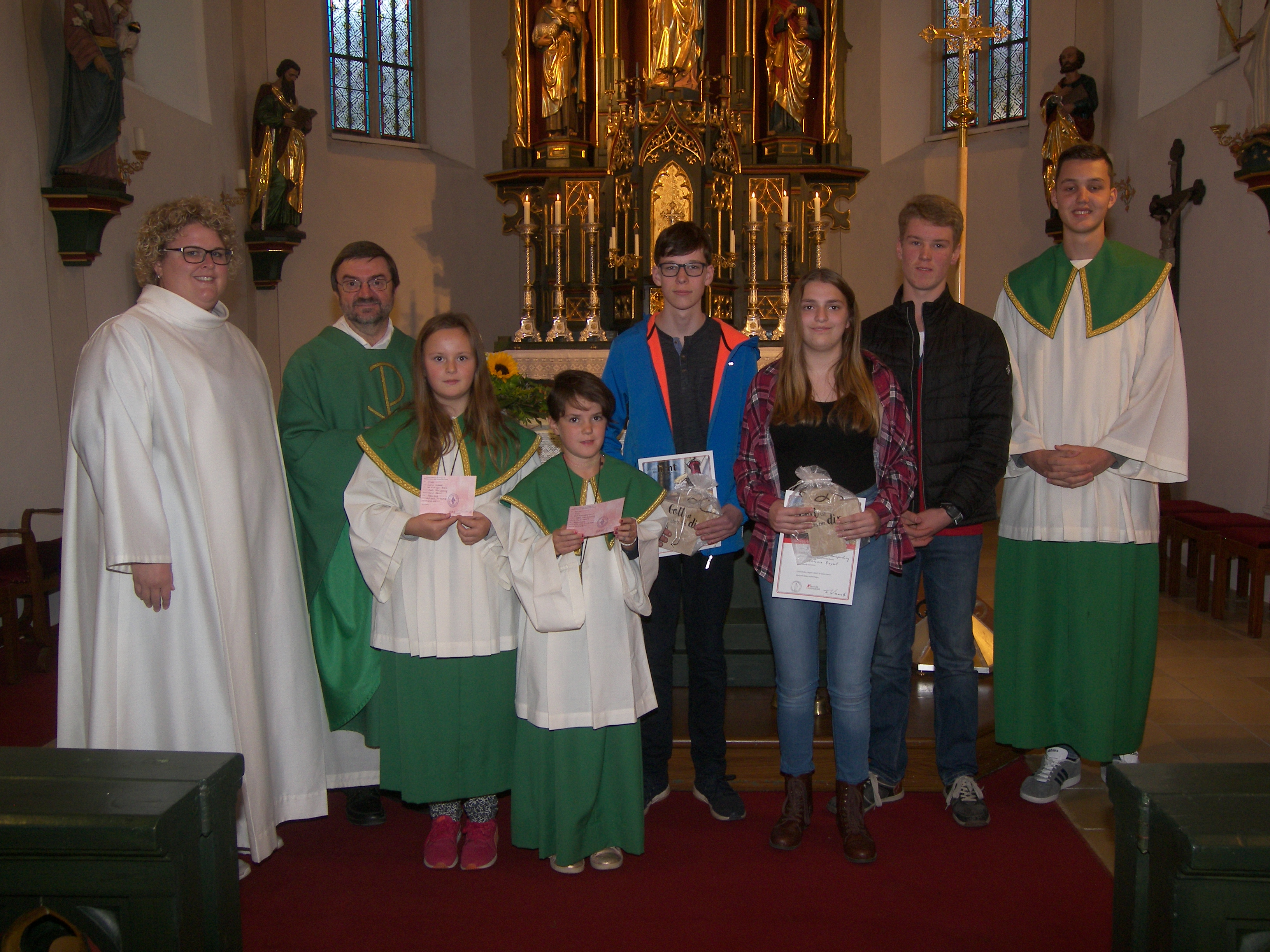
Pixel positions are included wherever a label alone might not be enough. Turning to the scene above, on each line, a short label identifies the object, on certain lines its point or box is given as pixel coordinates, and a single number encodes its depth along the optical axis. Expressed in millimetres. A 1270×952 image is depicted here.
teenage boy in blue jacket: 3295
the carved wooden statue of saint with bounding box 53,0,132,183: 6164
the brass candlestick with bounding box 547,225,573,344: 7234
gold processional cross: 4879
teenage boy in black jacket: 3184
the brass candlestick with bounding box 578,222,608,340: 7348
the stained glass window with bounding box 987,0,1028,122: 10227
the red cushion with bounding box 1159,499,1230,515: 6879
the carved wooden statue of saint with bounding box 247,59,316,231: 8914
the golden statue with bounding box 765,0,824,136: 9094
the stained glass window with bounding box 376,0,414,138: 10789
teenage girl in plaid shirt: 2996
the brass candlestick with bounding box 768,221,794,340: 7266
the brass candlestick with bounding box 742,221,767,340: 7332
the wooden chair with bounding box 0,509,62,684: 5238
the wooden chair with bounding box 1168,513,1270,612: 6383
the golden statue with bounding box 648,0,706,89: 8719
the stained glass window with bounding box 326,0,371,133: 10445
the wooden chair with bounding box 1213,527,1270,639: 5883
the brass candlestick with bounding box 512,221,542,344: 7277
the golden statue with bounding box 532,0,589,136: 9070
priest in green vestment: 3311
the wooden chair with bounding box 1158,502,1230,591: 6859
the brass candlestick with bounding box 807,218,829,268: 7621
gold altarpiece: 8523
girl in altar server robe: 3010
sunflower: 4023
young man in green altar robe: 3357
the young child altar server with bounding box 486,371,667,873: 2930
